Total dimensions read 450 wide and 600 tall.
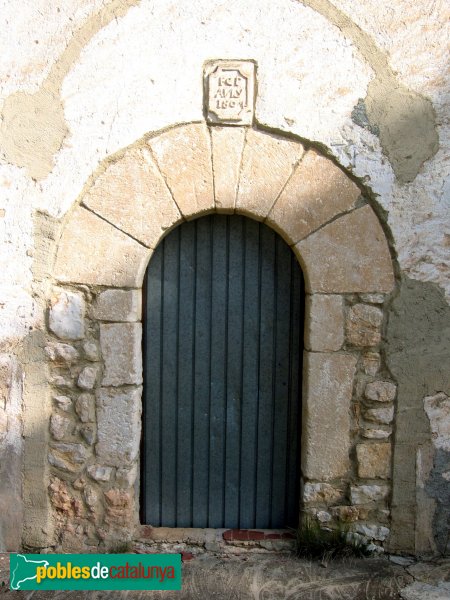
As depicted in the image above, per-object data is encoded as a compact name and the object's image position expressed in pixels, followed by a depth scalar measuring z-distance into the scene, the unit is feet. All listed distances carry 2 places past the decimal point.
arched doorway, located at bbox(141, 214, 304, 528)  10.59
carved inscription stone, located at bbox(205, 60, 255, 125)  9.55
